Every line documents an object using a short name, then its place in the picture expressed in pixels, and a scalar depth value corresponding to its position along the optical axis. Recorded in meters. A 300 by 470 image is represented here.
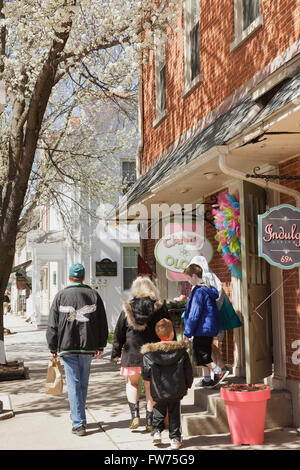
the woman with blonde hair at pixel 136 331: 6.68
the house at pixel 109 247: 20.88
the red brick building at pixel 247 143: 6.27
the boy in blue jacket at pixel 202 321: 7.07
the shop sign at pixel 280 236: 5.77
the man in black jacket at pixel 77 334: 6.60
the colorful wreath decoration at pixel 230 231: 7.55
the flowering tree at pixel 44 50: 8.16
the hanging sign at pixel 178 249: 9.07
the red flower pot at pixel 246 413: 5.82
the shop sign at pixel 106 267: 21.11
